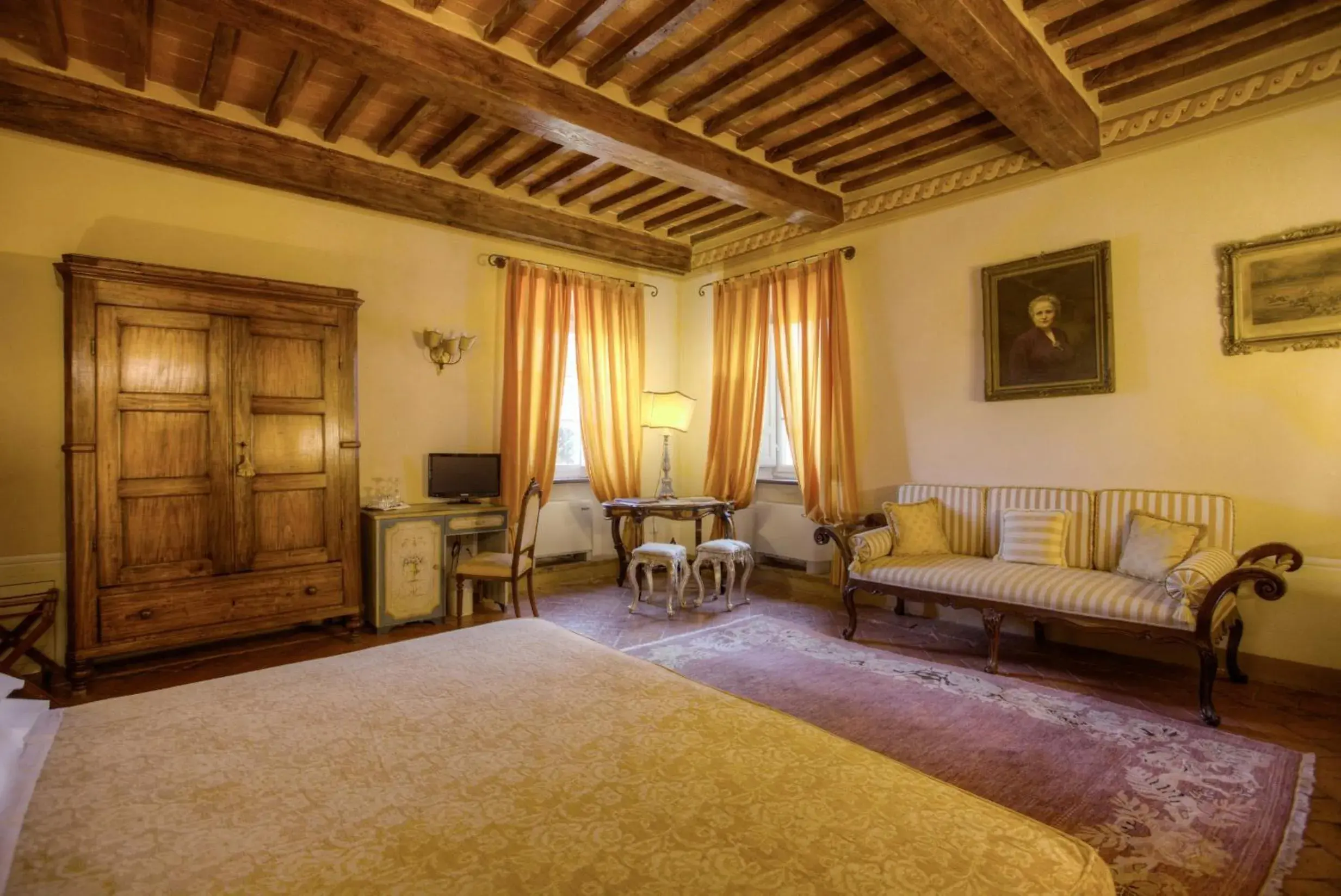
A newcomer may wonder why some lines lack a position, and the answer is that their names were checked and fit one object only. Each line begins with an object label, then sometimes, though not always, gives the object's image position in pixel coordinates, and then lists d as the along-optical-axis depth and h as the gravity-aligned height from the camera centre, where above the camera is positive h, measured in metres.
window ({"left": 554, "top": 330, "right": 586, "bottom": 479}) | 5.59 +0.20
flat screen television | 4.66 -0.14
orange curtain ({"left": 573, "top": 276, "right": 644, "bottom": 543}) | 5.50 +0.62
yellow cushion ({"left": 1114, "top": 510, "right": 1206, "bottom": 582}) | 3.20 -0.49
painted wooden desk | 4.07 -0.64
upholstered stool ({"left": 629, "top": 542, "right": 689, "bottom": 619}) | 4.52 -0.73
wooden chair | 4.16 -0.67
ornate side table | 4.96 -0.42
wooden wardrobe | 3.22 +0.02
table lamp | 5.39 +0.33
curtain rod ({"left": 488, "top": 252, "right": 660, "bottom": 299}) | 5.09 +1.49
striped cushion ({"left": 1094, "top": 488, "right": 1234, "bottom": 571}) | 3.30 -0.35
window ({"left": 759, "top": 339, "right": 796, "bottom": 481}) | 5.55 +0.07
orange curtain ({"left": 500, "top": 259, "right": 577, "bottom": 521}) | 5.06 +0.66
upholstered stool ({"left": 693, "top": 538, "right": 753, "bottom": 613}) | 4.60 -0.71
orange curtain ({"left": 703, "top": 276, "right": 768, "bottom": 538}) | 5.41 +0.54
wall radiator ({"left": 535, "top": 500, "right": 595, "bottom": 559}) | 5.39 -0.61
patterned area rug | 1.87 -1.13
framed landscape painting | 3.12 +0.73
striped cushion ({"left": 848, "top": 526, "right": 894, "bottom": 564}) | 3.95 -0.57
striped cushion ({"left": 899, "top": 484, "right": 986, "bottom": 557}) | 4.14 -0.42
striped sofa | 2.83 -0.66
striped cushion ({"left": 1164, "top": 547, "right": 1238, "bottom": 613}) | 2.83 -0.57
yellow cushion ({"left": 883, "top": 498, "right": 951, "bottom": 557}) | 4.08 -0.50
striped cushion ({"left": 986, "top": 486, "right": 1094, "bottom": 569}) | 3.69 -0.34
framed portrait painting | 3.78 +0.72
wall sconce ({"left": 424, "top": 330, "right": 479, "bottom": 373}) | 4.71 +0.79
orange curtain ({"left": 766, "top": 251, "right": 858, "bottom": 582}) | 4.85 +0.50
